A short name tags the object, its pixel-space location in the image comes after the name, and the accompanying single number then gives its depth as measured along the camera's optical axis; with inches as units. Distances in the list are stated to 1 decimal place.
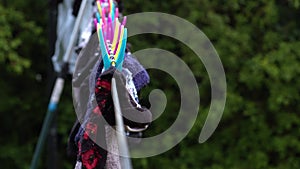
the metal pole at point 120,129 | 84.9
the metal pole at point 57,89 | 131.4
